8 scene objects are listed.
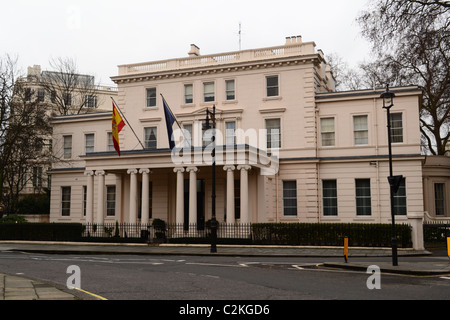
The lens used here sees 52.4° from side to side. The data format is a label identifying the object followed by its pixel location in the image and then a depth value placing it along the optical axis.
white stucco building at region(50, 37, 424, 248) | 29.86
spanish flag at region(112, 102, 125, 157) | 29.28
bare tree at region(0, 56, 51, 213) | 36.03
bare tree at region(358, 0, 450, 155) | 21.94
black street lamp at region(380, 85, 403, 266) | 15.18
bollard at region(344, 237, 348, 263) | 16.97
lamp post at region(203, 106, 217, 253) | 22.23
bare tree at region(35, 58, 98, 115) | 49.20
